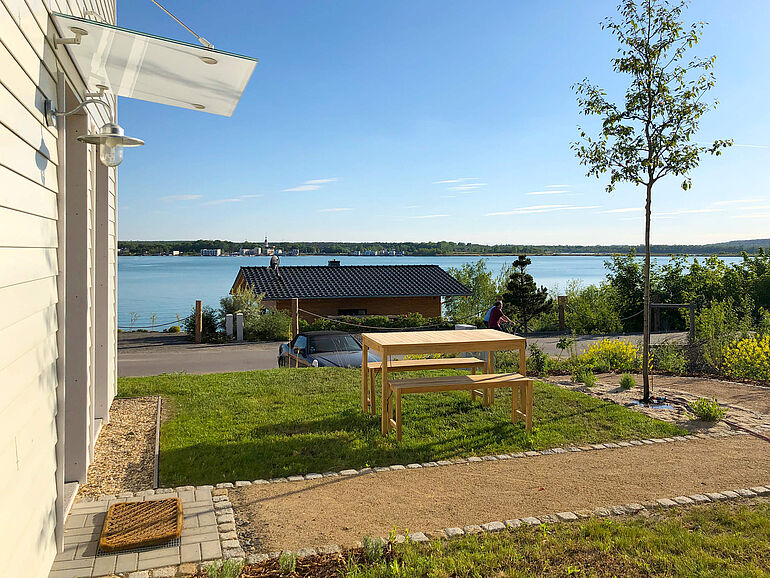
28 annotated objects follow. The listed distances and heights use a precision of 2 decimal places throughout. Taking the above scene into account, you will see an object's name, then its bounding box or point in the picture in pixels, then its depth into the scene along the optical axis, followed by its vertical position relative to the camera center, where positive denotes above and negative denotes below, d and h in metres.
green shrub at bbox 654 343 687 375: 11.04 -1.79
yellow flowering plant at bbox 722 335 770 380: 10.28 -1.66
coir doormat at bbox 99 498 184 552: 3.89 -1.85
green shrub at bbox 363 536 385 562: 3.71 -1.81
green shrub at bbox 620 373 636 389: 9.21 -1.83
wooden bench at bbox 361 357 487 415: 7.50 -1.34
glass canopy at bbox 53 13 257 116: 3.77 +1.49
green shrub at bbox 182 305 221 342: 21.03 -2.27
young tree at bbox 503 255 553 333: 24.28 -1.25
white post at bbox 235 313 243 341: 21.11 -2.25
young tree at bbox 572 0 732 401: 8.27 +2.22
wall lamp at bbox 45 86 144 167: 4.15 +0.87
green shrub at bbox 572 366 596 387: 9.45 -1.85
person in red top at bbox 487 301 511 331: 13.19 -1.21
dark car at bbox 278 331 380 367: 11.97 -1.83
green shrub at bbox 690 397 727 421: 7.30 -1.80
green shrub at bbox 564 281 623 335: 23.42 -1.90
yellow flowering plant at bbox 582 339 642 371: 11.34 -1.79
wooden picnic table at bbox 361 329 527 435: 6.63 -0.94
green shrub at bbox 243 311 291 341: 21.45 -2.37
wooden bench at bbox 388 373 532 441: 6.48 -1.36
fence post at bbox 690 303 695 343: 12.57 -1.20
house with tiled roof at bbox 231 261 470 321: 27.14 -1.17
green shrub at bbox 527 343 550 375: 11.15 -1.87
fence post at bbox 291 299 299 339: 18.59 -1.70
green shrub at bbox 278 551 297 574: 3.55 -1.82
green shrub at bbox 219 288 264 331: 21.95 -1.62
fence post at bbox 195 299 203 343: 20.64 -2.14
